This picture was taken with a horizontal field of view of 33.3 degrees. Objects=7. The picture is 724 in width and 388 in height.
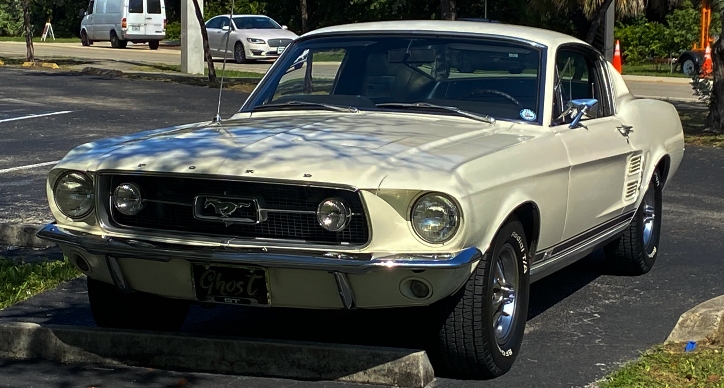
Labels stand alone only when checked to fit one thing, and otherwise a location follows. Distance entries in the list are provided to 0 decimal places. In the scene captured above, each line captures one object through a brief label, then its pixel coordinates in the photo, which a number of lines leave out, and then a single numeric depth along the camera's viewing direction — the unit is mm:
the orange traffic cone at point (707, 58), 21672
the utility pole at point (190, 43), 24406
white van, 39344
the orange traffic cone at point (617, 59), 21781
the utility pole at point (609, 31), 20891
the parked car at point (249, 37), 30281
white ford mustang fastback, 4934
